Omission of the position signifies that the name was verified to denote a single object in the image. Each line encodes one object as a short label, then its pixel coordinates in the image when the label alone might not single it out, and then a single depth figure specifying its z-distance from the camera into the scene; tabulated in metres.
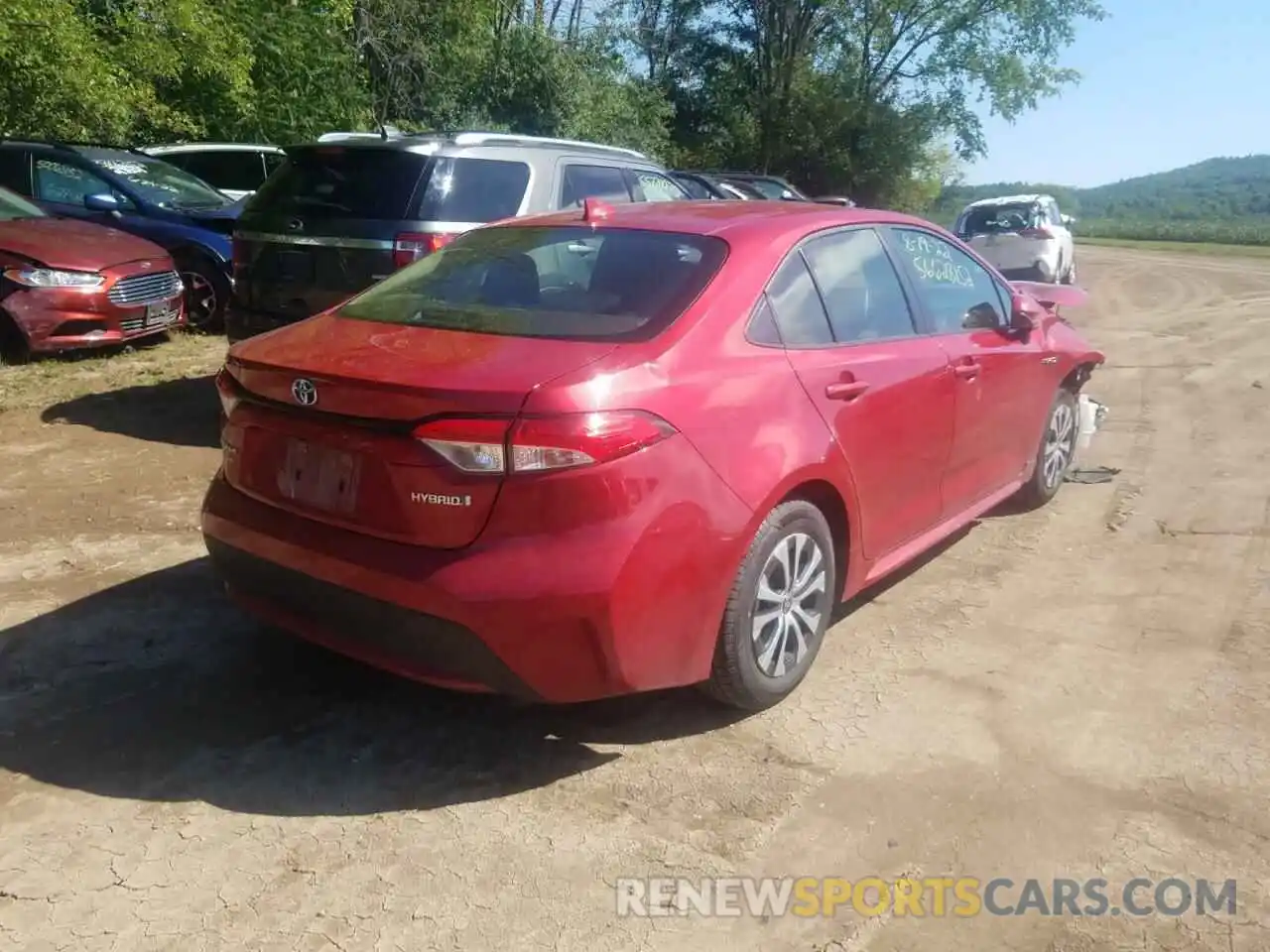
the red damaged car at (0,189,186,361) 8.16
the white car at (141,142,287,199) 13.25
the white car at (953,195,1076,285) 16.97
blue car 10.05
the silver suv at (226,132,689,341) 6.39
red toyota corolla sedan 3.01
